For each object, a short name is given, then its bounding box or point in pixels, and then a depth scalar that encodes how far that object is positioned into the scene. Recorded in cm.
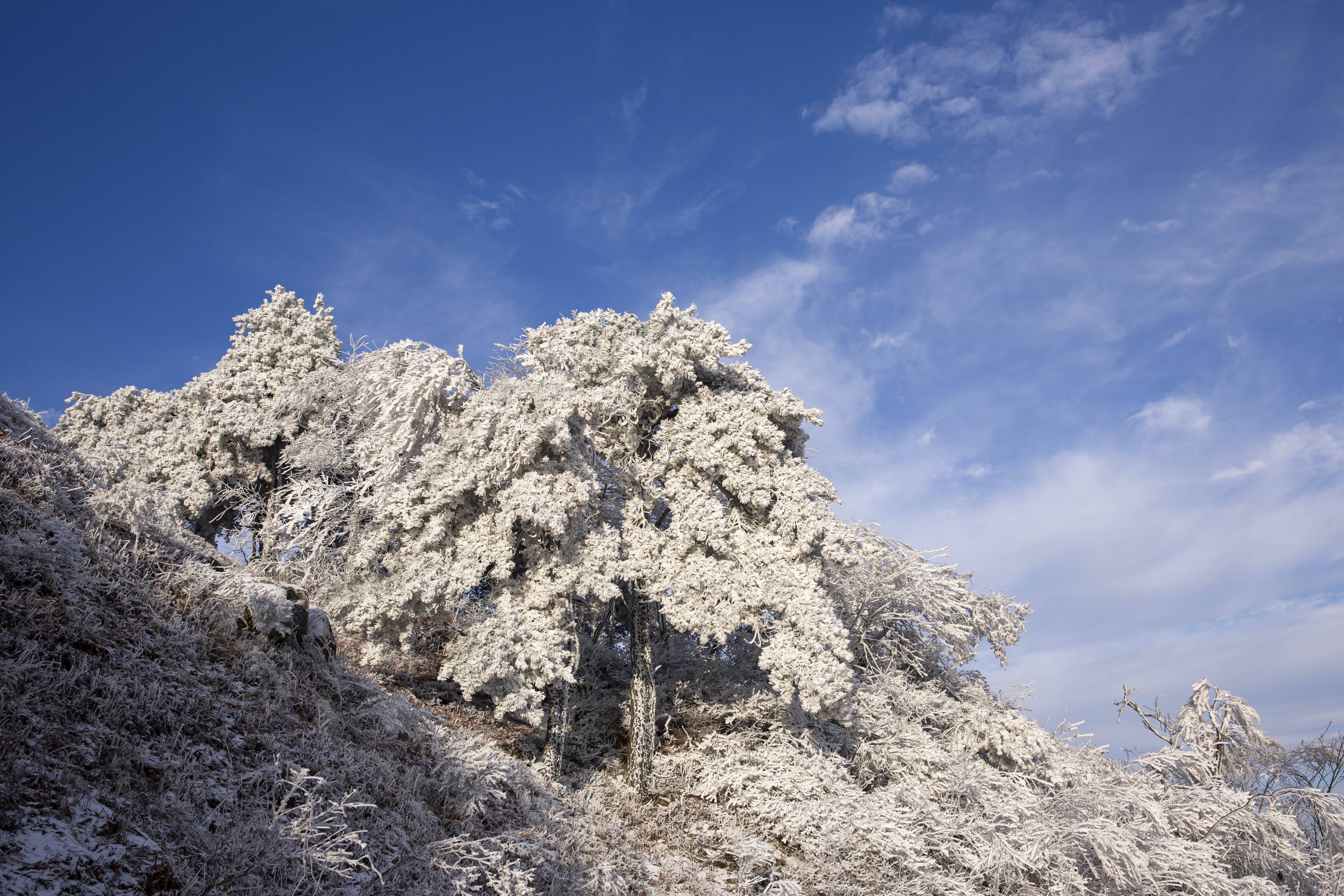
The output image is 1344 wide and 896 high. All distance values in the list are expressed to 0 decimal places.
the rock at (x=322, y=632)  800
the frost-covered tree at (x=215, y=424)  1495
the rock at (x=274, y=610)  739
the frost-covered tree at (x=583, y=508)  1066
